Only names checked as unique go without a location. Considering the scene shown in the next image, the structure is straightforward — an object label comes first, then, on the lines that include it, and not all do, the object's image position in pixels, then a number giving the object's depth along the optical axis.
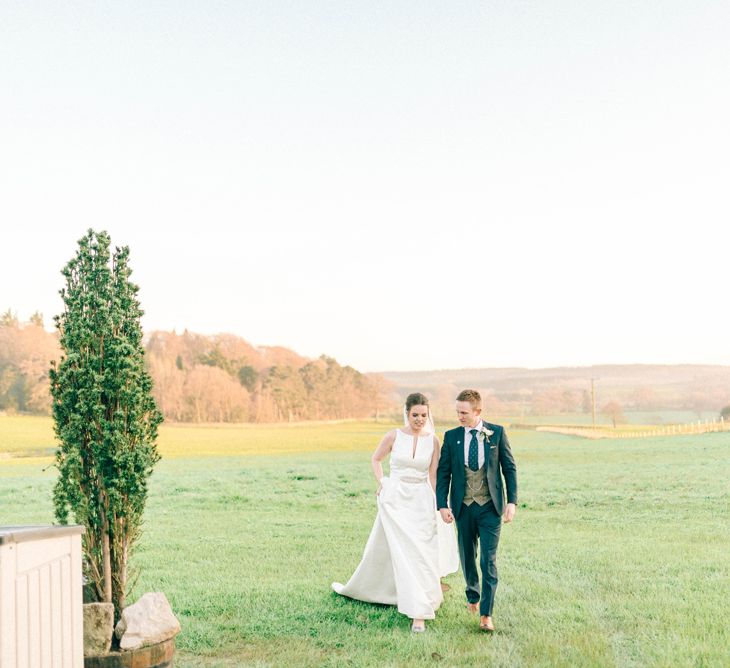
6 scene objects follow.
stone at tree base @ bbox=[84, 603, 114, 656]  6.71
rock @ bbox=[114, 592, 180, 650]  6.86
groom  8.28
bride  8.63
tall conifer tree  7.22
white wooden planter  4.70
